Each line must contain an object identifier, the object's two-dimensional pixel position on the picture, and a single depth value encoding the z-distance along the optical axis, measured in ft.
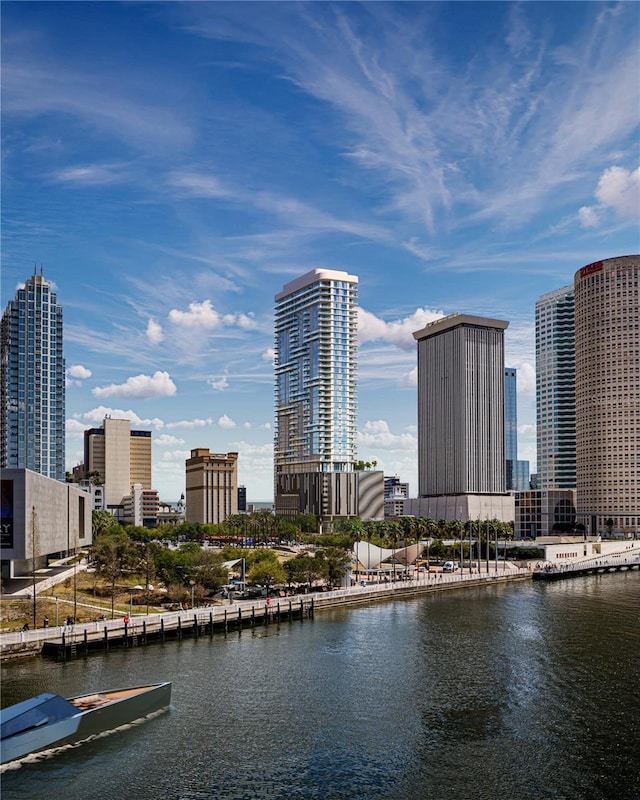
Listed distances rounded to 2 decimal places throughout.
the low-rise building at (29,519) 403.13
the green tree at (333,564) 502.79
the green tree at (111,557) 444.55
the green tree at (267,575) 461.78
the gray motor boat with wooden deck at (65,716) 206.08
